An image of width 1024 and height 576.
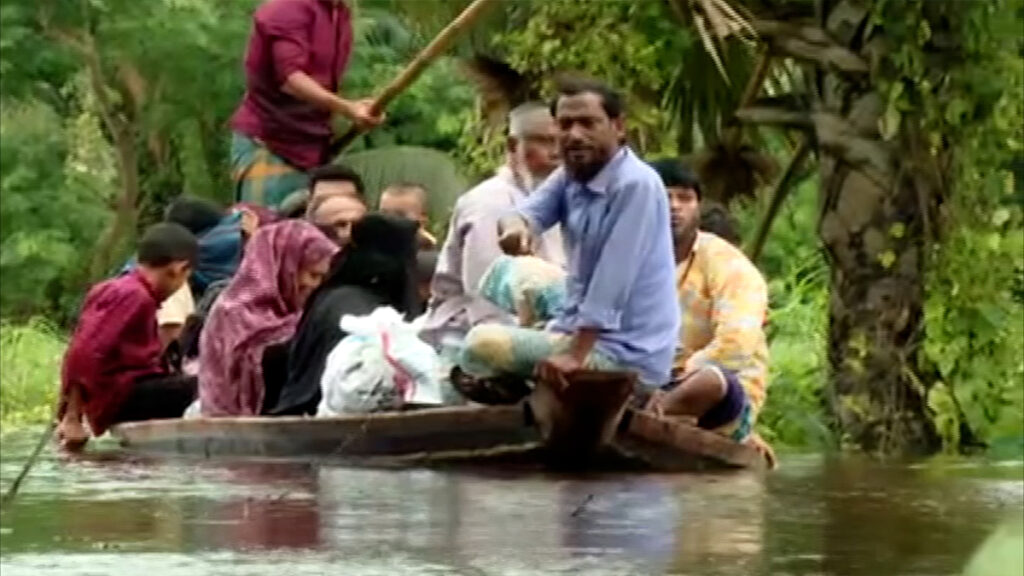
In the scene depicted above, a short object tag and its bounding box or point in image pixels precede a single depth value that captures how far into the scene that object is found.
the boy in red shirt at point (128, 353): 16.48
